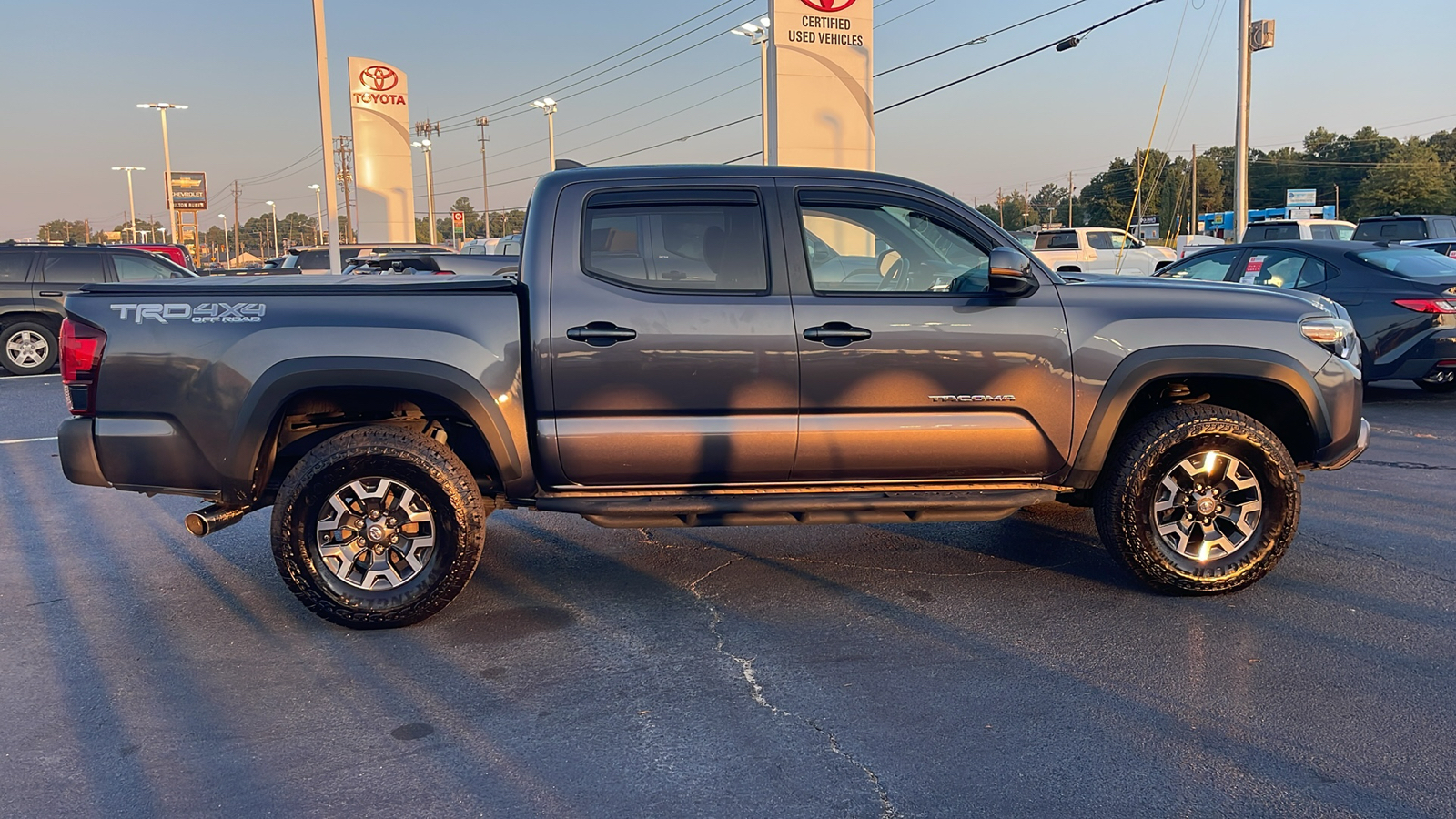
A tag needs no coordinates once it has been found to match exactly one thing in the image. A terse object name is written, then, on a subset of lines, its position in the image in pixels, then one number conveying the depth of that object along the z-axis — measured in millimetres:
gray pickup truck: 4461
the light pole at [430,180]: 73125
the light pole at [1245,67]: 20828
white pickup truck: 24828
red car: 21205
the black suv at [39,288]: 14883
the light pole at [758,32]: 31250
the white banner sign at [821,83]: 20250
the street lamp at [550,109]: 48844
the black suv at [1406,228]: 23156
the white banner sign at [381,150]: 44906
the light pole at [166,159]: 56062
